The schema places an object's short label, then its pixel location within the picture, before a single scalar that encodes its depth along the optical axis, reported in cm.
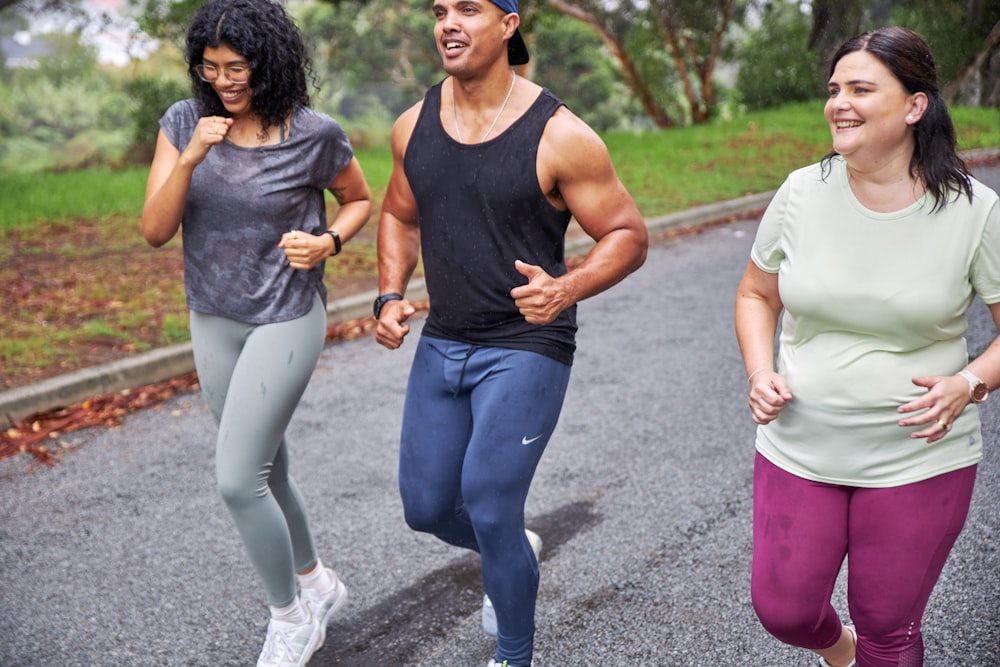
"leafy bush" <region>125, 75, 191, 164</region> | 1806
